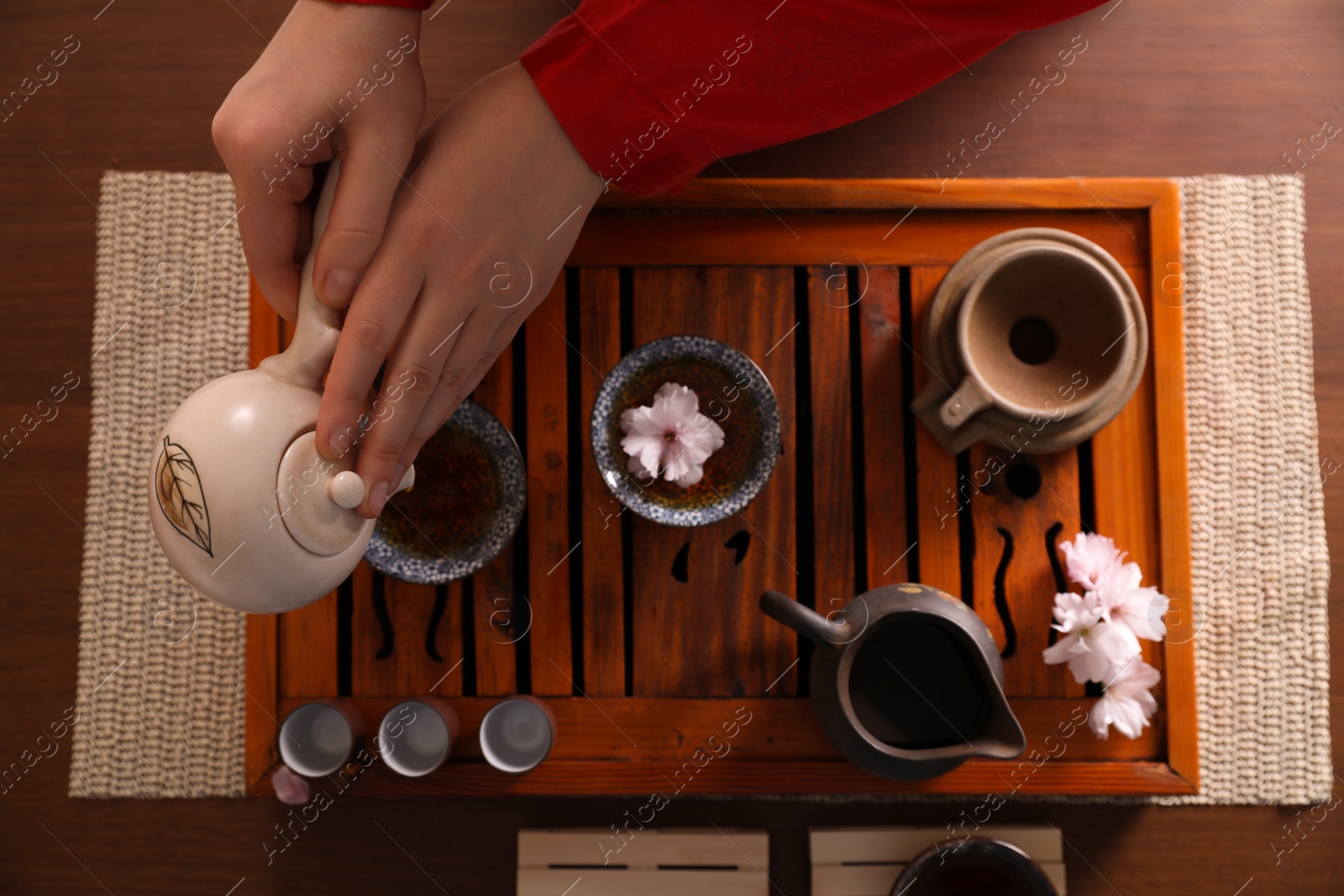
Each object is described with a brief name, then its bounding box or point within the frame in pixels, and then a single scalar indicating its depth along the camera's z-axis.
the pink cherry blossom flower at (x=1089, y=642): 0.84
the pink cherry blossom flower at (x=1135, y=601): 0.85
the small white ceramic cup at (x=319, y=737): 0.86
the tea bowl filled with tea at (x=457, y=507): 0.86
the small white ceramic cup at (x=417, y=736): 0.86
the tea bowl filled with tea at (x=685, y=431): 0.84
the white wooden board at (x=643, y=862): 0.99
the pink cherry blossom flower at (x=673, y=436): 0.84
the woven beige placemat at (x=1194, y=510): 1.04
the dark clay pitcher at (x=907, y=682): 0.78
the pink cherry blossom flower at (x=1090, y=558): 0.86
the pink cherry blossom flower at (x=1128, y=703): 0.86
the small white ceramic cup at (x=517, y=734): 0.87
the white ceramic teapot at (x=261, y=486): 0.57
